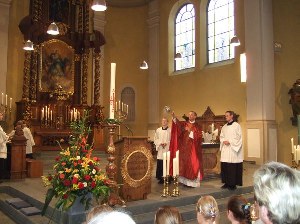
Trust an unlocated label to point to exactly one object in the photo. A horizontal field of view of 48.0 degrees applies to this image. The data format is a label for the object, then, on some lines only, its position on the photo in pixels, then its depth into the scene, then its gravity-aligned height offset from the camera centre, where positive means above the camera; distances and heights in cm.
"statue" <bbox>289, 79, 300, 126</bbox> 1085 +98
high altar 1298 +241
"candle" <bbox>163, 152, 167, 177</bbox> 632 -70
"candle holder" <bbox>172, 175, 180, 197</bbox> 629 -116
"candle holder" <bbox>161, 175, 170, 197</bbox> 628 -117
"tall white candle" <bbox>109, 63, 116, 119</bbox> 481 +49
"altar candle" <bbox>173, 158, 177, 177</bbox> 650 -75
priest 722 -43
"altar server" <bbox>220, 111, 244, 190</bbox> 705 -58
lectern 578 -66
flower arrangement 450 -65
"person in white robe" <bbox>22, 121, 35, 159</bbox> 1016 -33
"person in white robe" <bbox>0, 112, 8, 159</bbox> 809 -41
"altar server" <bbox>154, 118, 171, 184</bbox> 810 -32
